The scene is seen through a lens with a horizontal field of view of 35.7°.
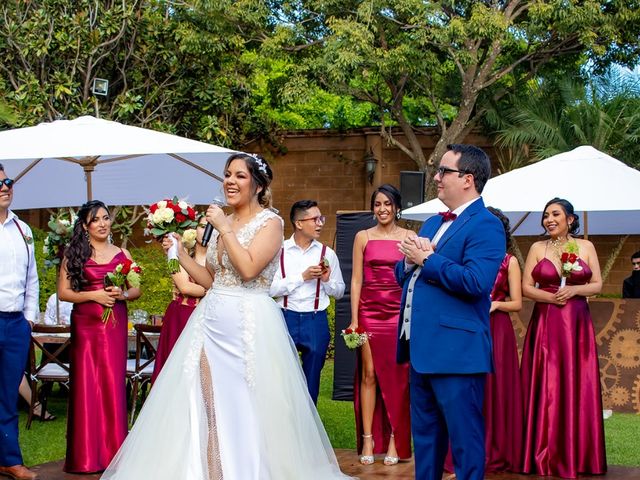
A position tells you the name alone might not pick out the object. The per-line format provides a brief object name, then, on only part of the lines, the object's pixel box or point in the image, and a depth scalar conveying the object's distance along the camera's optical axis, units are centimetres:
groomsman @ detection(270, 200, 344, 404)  855
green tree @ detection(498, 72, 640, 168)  1880
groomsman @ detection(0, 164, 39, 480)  731
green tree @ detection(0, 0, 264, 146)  1872
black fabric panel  1138
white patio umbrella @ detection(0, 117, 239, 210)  816
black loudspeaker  1384
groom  532
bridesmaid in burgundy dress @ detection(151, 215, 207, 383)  865
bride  589
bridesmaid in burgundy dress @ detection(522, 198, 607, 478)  800
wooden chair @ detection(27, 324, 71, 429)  999
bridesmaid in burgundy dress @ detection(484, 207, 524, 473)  805
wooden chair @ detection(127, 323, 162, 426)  1001
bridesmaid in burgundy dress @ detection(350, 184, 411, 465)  834
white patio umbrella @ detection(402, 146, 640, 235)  843
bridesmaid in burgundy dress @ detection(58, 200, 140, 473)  778
